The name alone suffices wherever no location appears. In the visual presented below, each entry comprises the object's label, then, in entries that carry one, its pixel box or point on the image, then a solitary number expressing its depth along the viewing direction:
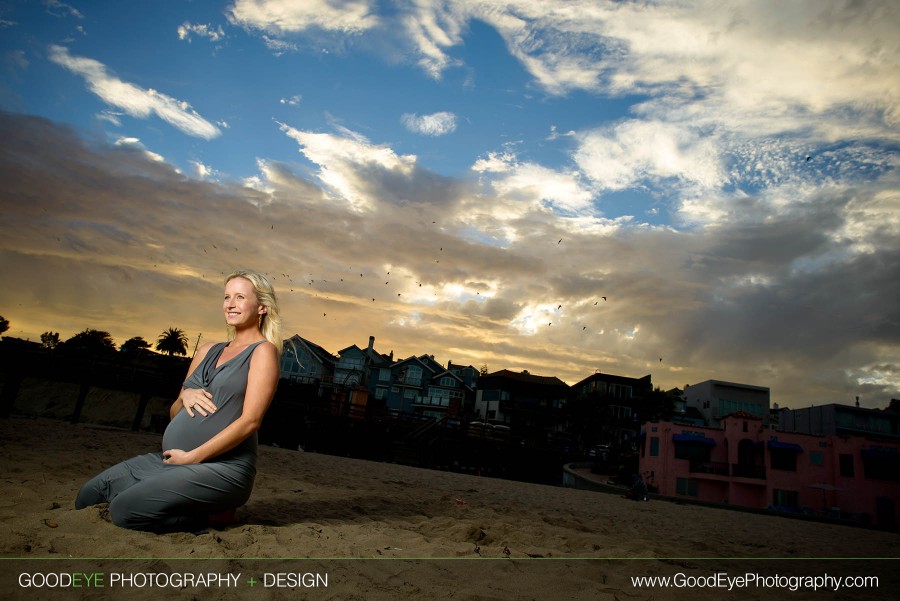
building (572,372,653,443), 47.62
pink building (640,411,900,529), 24.89
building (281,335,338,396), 51.31
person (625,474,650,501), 16.44
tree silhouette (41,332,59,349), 74.00
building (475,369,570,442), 51.22
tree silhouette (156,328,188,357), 79.62
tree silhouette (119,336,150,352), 60.20
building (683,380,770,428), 48.81
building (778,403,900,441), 39.03
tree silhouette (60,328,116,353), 58.52
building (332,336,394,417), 49.93
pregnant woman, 3.17
